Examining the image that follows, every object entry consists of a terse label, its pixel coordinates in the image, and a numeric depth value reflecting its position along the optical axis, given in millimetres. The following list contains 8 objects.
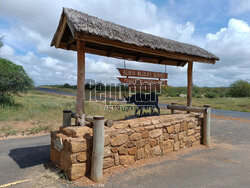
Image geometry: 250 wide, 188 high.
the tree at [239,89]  42000
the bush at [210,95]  40969
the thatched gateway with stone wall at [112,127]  4070
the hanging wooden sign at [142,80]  6180
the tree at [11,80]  13906
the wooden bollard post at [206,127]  6952
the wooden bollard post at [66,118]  5281
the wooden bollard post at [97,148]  4039
